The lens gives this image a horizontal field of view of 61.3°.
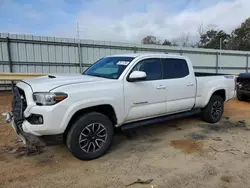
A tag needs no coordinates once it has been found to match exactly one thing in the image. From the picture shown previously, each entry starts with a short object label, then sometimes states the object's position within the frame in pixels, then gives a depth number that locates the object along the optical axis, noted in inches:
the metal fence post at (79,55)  457.8
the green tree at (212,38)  1570.6
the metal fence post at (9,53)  384.2
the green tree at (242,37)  1478.8
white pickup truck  123.0
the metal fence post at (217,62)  688.2
